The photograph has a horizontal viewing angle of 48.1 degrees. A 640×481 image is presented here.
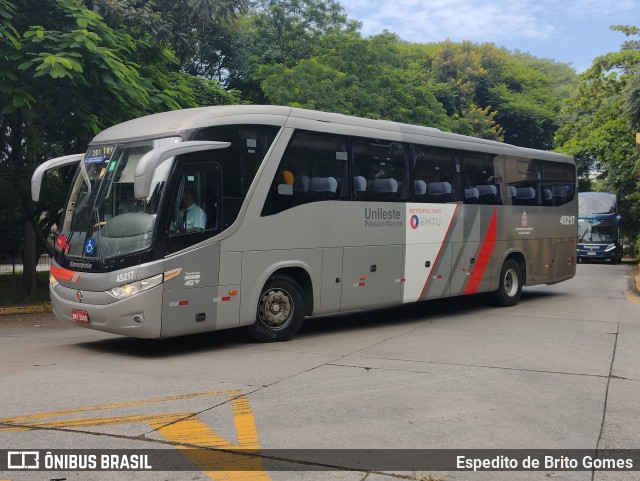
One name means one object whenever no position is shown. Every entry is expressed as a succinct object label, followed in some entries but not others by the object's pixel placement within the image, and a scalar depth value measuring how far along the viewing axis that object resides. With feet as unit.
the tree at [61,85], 43.45
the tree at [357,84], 93.86
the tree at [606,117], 98.58
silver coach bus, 30.07
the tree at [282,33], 112.16
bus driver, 30.83
